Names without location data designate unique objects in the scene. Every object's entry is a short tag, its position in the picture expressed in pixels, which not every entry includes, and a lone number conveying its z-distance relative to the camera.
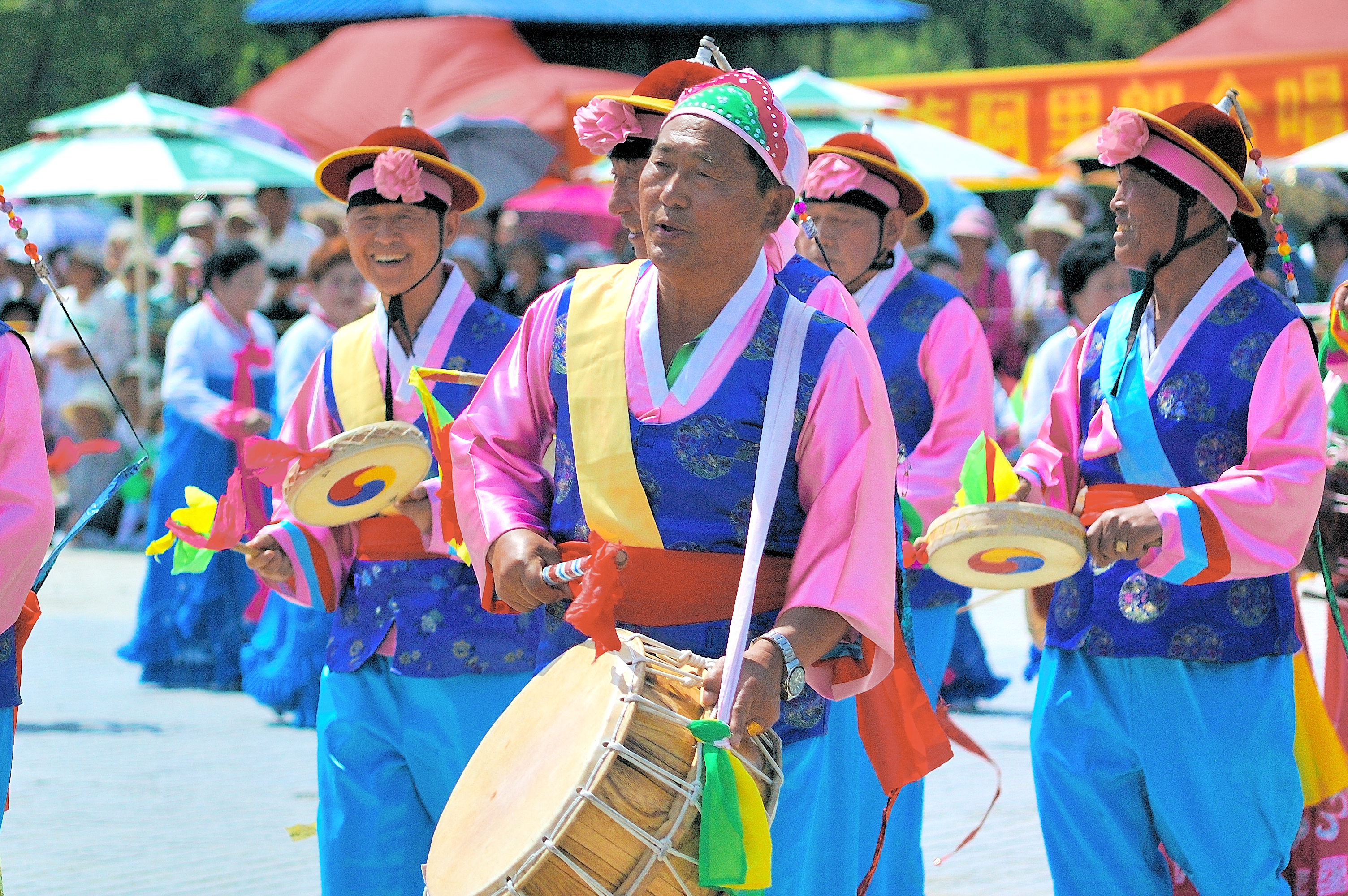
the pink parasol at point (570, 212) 34.34
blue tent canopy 51.00
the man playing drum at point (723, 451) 5.66
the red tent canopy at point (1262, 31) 38.34
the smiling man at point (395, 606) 8.02
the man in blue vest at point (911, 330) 9.96
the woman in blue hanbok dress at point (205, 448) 17.11
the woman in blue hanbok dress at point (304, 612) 15.10
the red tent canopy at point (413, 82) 44.34
